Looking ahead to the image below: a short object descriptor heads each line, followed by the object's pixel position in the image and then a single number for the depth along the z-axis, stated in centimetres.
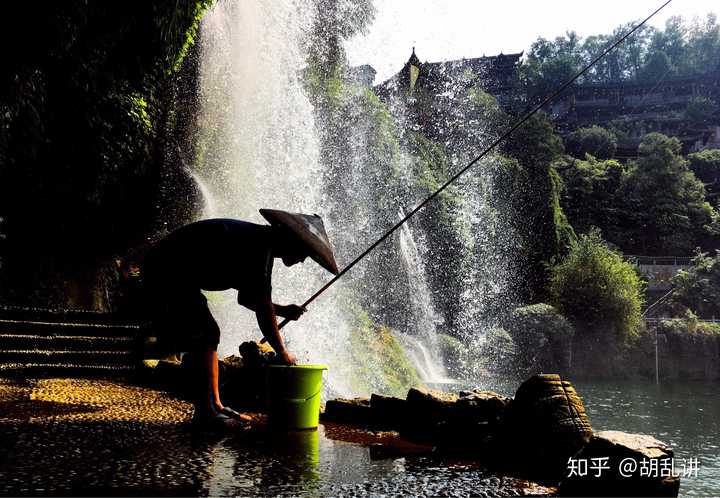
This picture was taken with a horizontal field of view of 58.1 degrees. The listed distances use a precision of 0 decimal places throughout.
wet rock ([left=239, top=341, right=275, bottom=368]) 546
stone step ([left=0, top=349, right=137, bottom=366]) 744
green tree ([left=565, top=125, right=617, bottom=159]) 5644
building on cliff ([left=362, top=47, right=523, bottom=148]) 3234
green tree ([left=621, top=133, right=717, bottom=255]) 4709
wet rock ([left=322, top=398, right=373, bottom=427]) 481
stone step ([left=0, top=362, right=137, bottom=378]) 710
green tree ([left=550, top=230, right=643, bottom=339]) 3161
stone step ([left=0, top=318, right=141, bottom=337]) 805
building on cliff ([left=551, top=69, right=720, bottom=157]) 6175
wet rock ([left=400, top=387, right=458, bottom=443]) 428
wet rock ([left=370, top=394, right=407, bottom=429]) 464
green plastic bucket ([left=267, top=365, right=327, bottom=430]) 418
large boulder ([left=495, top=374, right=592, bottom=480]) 351
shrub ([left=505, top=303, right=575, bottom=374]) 2752
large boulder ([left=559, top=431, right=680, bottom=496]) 298
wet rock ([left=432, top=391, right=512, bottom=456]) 408
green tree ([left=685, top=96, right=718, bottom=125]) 6294
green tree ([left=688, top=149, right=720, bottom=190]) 5550
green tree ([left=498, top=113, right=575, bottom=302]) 3447
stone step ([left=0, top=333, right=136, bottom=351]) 772
